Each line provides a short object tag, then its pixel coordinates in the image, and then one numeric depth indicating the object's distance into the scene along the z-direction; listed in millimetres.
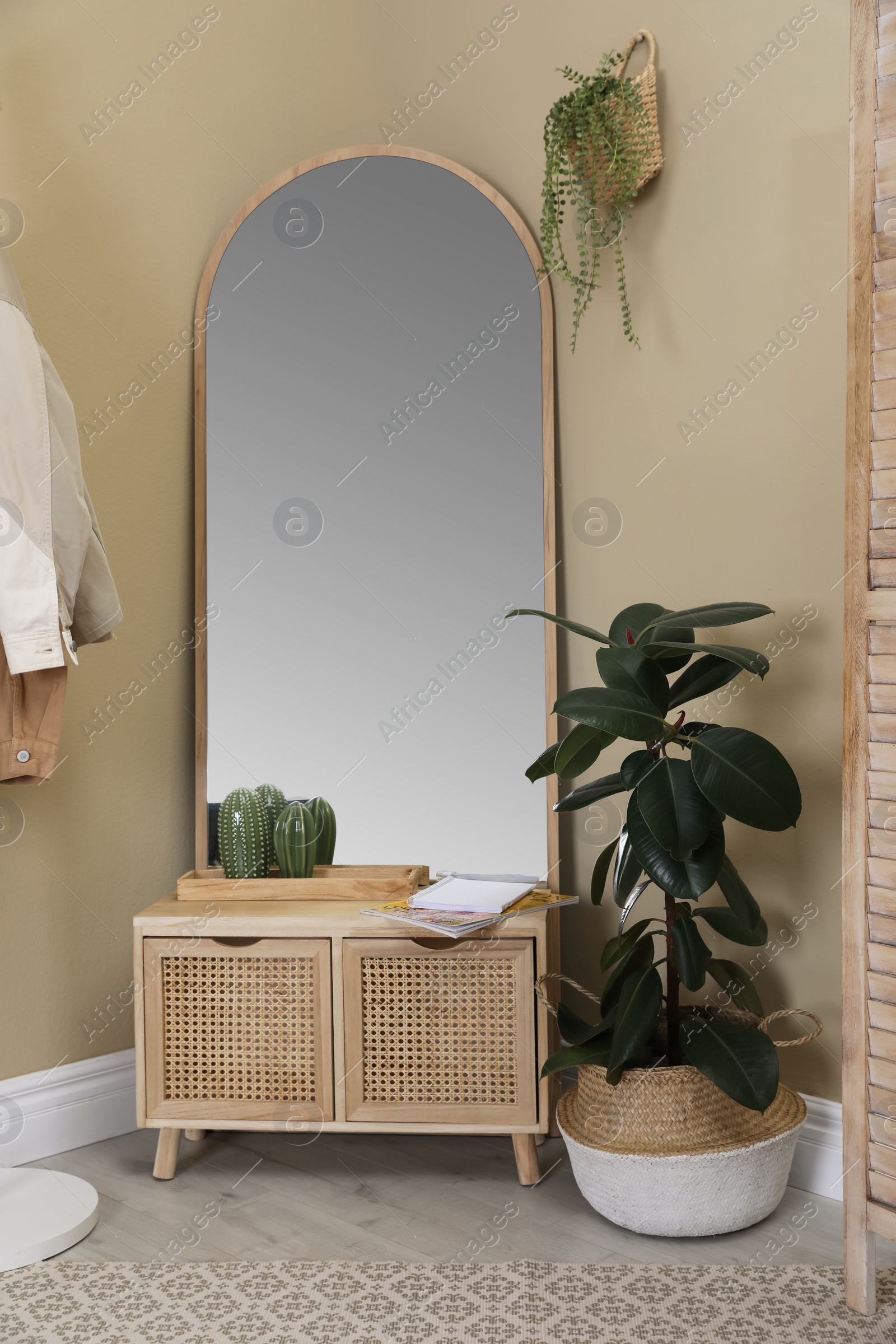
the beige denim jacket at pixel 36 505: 1804
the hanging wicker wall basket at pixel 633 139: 2162
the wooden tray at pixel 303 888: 2215
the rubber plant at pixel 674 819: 1673
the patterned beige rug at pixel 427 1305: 1560
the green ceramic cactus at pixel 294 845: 2320
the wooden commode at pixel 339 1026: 2031
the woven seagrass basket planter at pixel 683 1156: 1796
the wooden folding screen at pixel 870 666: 1569
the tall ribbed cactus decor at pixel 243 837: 2326
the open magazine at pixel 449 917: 1934
